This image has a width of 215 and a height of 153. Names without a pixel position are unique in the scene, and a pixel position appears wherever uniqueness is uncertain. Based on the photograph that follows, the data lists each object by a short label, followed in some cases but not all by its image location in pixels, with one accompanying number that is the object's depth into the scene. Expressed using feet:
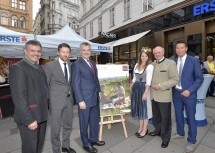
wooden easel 13.39
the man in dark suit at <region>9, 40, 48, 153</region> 7.55
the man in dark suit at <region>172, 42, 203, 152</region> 11.66
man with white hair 11.85
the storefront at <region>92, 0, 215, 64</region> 32.62
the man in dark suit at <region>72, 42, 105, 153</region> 11.16
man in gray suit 10.71
